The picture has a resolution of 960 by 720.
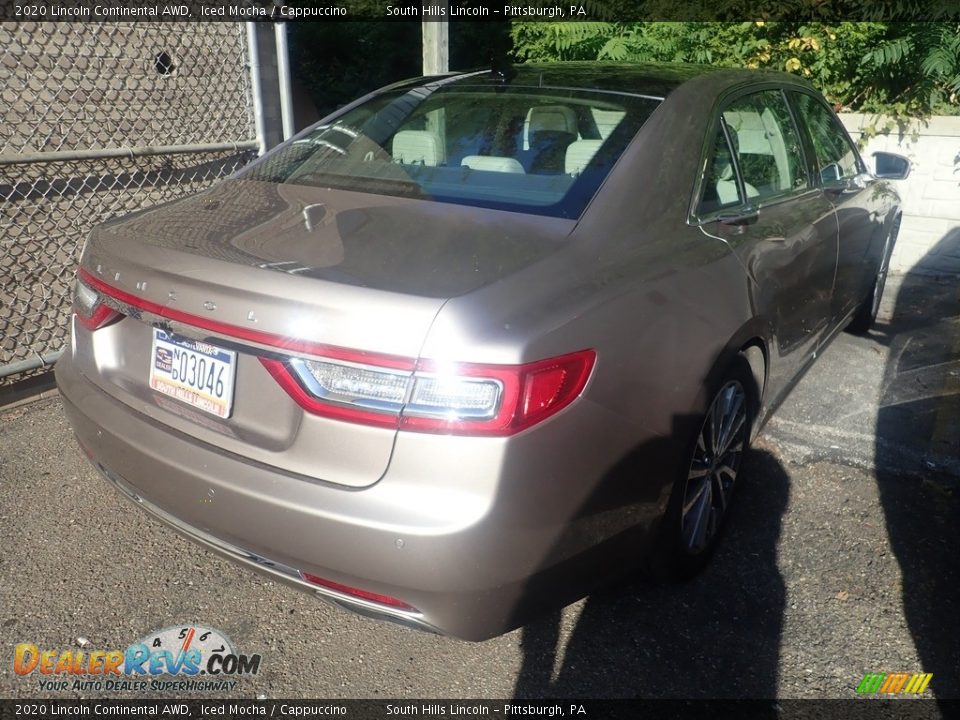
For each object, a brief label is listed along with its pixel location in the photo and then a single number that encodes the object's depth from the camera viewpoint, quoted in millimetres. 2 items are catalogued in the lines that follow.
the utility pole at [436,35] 5688
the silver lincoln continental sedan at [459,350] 1772
